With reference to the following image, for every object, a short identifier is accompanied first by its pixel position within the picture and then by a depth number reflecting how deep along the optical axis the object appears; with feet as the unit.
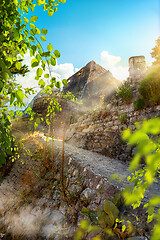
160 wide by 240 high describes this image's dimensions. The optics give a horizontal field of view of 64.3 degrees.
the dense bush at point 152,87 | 13.66
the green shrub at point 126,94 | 17.35
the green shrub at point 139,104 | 14.70
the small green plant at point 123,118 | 16.14
